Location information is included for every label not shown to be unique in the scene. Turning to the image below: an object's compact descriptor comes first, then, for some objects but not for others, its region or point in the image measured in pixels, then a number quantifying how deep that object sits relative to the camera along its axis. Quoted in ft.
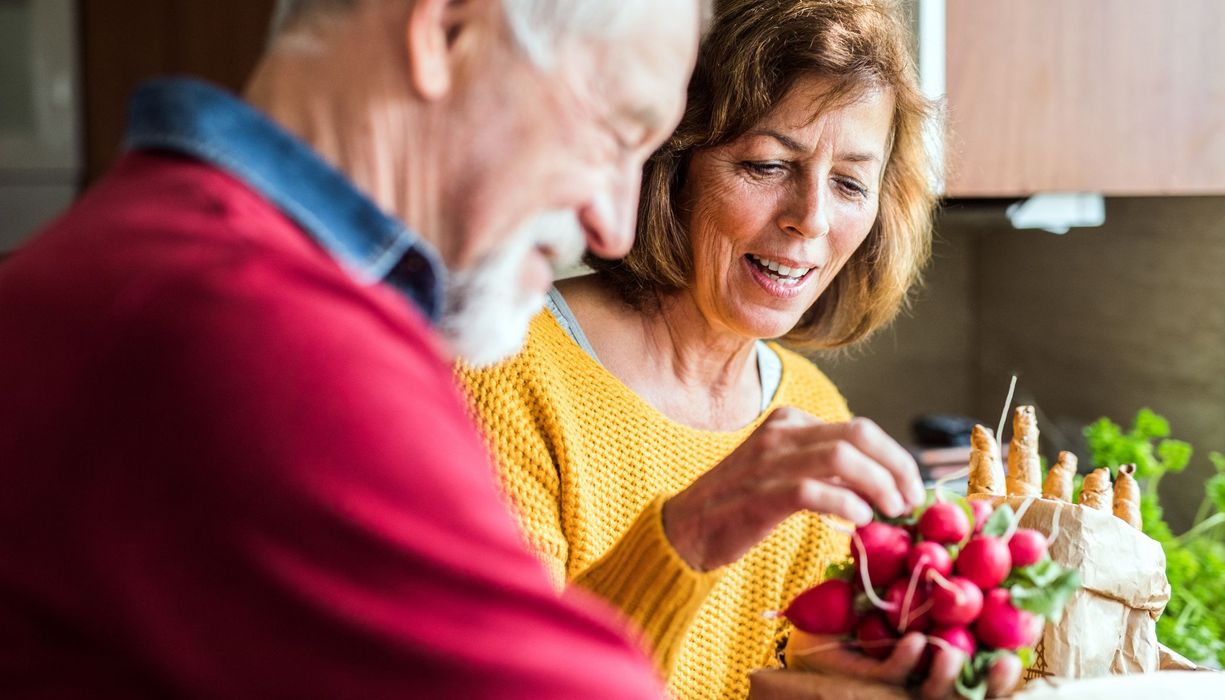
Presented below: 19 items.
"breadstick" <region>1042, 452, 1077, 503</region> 3.54
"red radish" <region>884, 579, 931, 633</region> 2.82
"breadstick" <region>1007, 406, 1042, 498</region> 3.53
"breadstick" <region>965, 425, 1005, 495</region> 3.60
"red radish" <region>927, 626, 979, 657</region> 2.76
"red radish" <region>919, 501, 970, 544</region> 2.89
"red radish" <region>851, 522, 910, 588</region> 2.87
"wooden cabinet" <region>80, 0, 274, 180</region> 8.70
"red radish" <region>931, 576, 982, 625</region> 2.74
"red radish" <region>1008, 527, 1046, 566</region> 2.87
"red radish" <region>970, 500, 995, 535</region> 2.97
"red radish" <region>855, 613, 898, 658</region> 2.84
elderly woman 4.01
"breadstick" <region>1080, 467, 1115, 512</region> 3.49
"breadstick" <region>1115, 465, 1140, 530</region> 3.54
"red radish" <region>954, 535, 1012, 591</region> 2.80
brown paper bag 3.09
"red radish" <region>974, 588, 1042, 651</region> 2.77
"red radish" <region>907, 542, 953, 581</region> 2.81
